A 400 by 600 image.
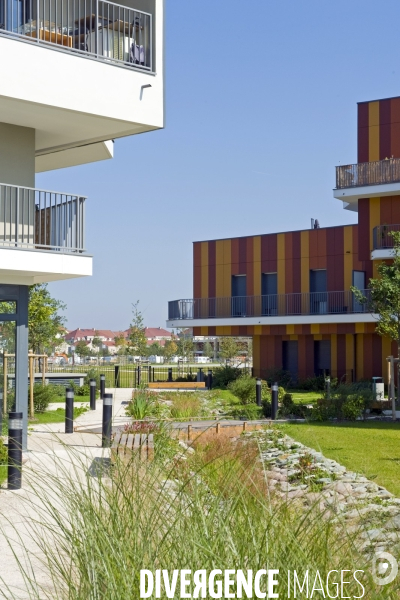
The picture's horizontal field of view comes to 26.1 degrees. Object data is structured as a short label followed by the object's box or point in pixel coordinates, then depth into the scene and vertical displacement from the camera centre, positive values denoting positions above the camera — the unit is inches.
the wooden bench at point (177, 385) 1343.3 -67.5
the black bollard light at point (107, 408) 570.9 -43.6
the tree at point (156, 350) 3900.1 -36.5
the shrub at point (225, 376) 1501.0 -60.1
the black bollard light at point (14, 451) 442.6 -57.1
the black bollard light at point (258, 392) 988.5 -58.2
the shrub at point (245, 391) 1014.4 -57.7
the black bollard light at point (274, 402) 830.5 -58.2
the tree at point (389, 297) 954.7 +48.6
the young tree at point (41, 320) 1302.9 +37.2
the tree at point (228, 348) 2327.8 -16.6
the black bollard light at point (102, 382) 1050.7 -49.4
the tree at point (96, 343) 5162.4 -2.3
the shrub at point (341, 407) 857.7 -66.0
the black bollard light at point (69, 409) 675.4 -53.1
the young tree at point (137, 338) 1820.9 +9.3
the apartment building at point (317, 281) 1445.6 +119.4
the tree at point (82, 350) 4190.9 -36.7
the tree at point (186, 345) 2650.6 -10.0
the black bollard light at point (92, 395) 960.3 -58.8
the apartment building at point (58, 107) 582.2 +162.1
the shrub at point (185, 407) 830.5 -64.8
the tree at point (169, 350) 3203.7 -30.2
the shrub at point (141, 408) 770.8 -59.9
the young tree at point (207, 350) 3900.1 -36.5
